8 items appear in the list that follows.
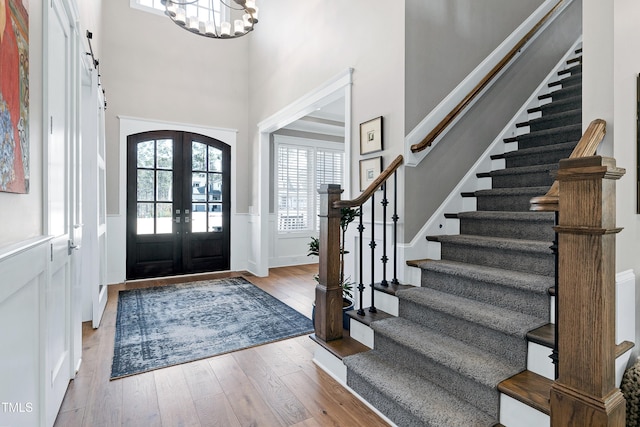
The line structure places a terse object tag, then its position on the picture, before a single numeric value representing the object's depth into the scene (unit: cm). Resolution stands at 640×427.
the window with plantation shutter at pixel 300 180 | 645
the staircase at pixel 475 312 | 167
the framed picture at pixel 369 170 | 290
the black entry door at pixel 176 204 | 515
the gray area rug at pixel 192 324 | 260
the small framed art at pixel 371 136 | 286
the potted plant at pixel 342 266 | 271
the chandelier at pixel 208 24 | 338
